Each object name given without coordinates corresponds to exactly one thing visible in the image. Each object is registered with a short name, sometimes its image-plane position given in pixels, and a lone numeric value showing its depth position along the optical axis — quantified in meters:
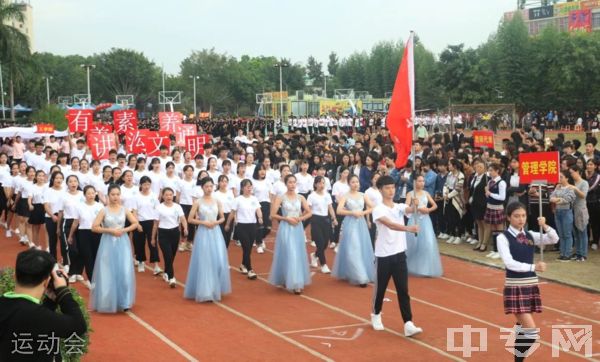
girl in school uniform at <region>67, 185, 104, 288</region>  11.49
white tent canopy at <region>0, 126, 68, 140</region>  25.86
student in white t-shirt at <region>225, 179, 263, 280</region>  12.27
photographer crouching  4.33
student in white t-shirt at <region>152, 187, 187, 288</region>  11.70
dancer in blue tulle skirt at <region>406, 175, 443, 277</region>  12.34
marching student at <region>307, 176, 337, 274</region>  12.83
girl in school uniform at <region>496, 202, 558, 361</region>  7.28
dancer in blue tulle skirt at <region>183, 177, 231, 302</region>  10.79
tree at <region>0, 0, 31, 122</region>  42.28
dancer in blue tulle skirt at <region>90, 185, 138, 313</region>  10.18
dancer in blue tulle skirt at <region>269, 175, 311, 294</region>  11.26
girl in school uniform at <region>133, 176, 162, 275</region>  12.80
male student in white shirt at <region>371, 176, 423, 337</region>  8.83
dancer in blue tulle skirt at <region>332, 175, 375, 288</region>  11.73
